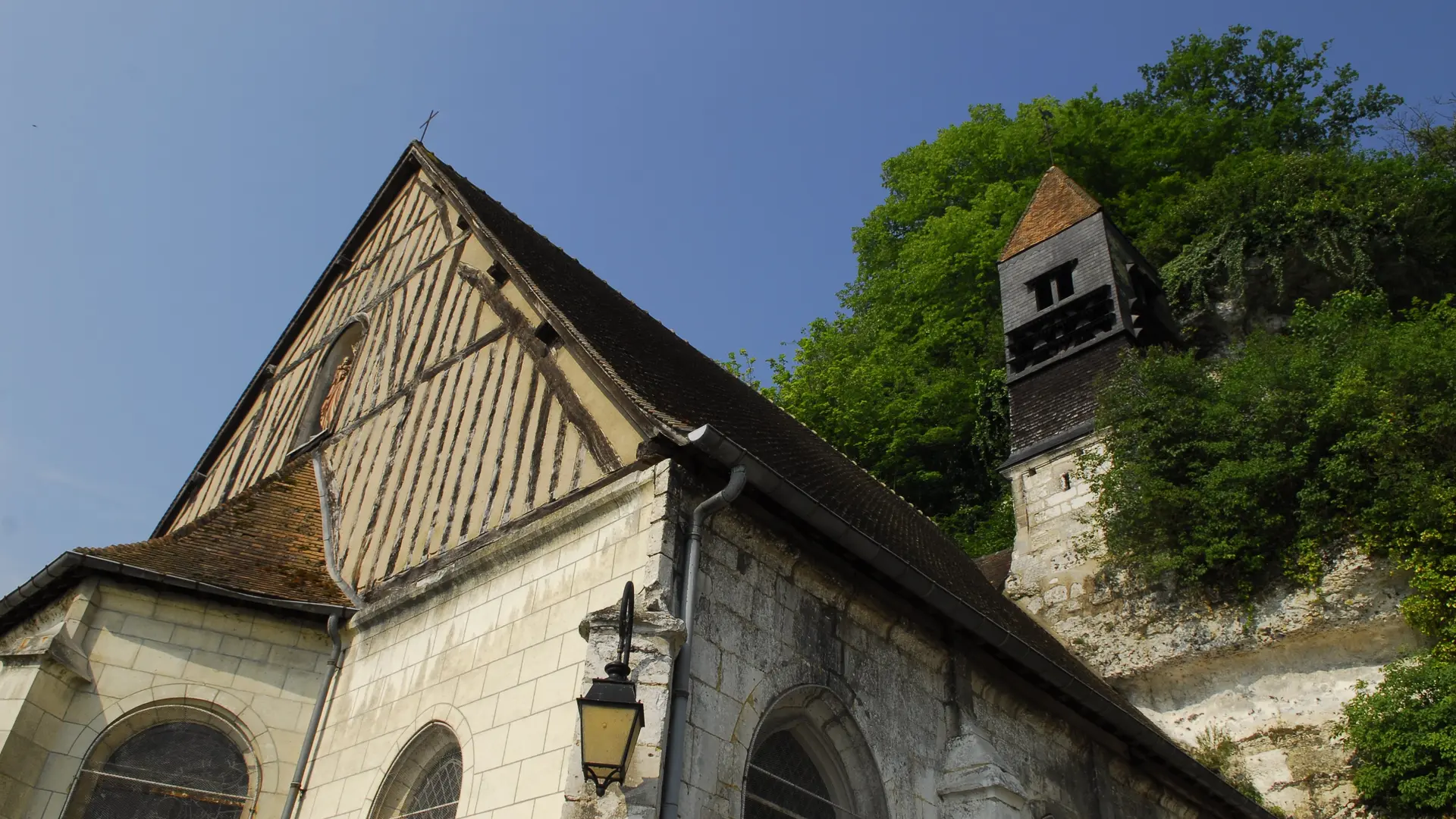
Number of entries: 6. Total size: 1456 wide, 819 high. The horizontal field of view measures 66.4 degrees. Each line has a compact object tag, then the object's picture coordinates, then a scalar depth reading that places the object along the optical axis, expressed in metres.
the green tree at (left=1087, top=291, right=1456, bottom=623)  10.17
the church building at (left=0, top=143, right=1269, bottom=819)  5.53
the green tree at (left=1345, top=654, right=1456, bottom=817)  9.20
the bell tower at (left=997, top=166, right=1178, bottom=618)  13.53
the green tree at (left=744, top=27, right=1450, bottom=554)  16.67
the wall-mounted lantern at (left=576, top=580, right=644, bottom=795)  4.54
